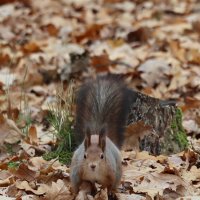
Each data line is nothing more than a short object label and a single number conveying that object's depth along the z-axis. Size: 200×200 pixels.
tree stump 9.66
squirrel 7.44
